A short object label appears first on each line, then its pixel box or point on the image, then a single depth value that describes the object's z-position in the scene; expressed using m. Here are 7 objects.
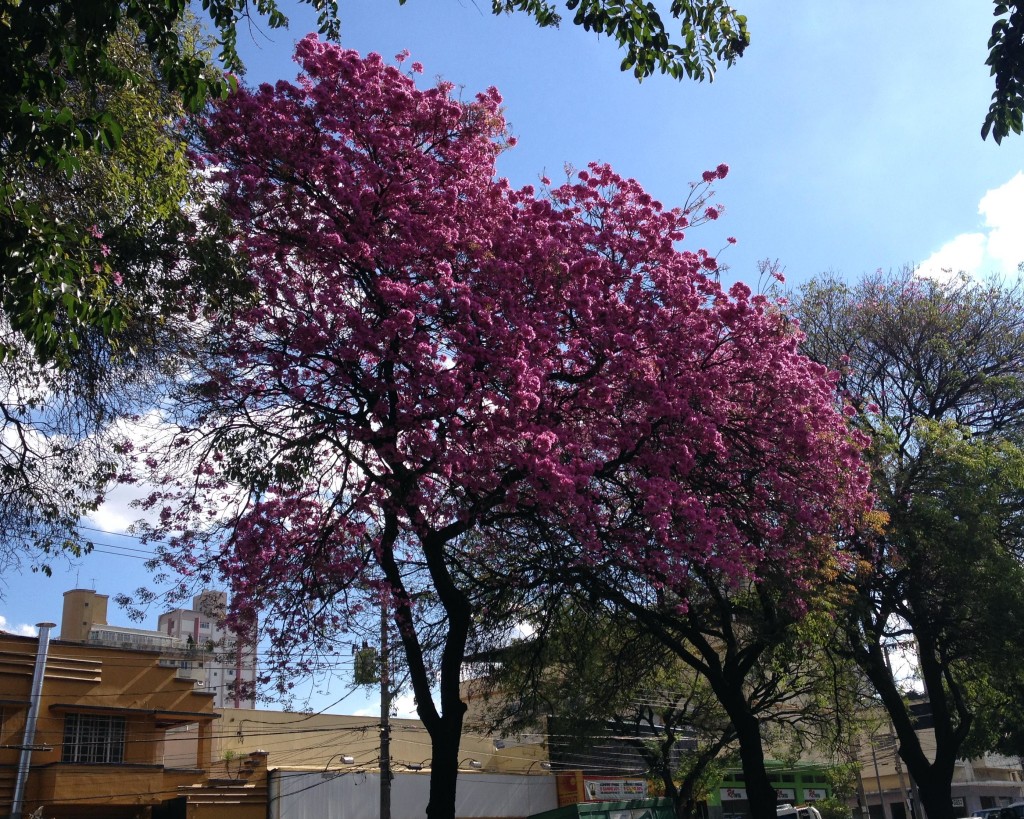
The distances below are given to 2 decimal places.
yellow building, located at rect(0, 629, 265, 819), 19.94
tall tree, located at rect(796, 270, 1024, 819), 16.73
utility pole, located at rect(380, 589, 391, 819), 18.78
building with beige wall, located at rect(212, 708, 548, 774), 26.94
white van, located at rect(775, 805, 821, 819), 33.04
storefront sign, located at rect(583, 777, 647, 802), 30.14
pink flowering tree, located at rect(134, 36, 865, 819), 11.47
